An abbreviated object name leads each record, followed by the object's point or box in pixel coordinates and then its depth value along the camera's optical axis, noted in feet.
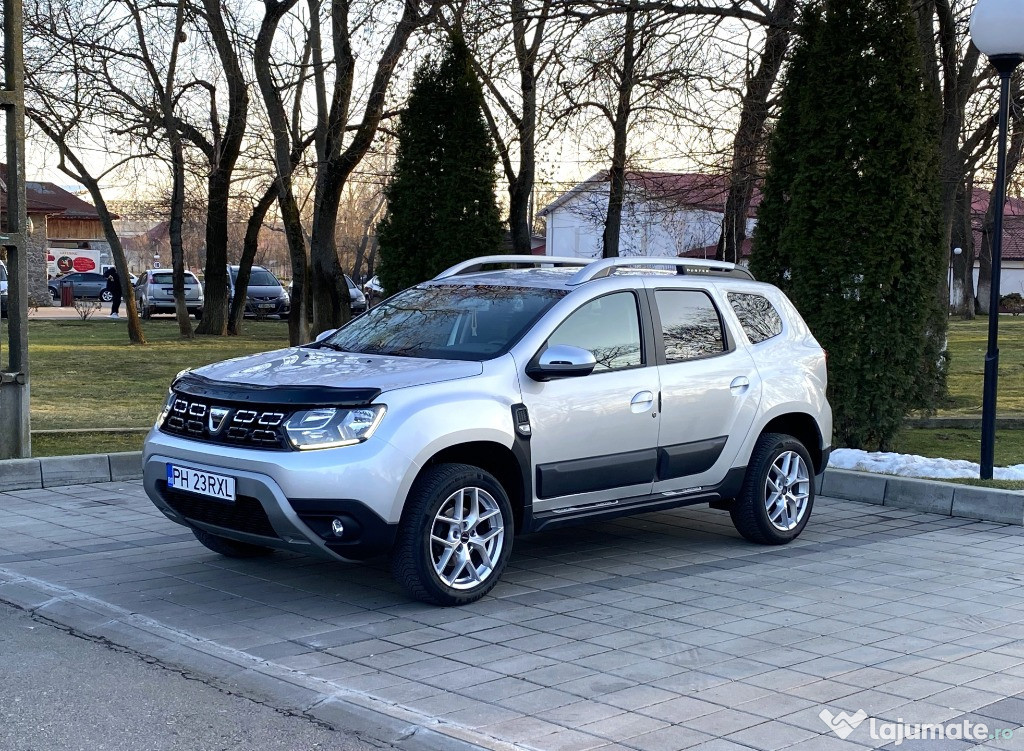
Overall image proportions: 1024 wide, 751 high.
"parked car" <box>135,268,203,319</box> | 124.26
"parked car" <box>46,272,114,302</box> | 177.47
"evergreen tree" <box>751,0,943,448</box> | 37.04
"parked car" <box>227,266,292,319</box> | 129.29
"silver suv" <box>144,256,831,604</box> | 19.54
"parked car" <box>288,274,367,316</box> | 138.05
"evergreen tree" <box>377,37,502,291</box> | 47.09
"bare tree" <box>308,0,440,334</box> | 62.39
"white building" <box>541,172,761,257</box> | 62.13
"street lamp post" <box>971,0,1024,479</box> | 30.37
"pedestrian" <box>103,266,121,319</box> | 127.54
